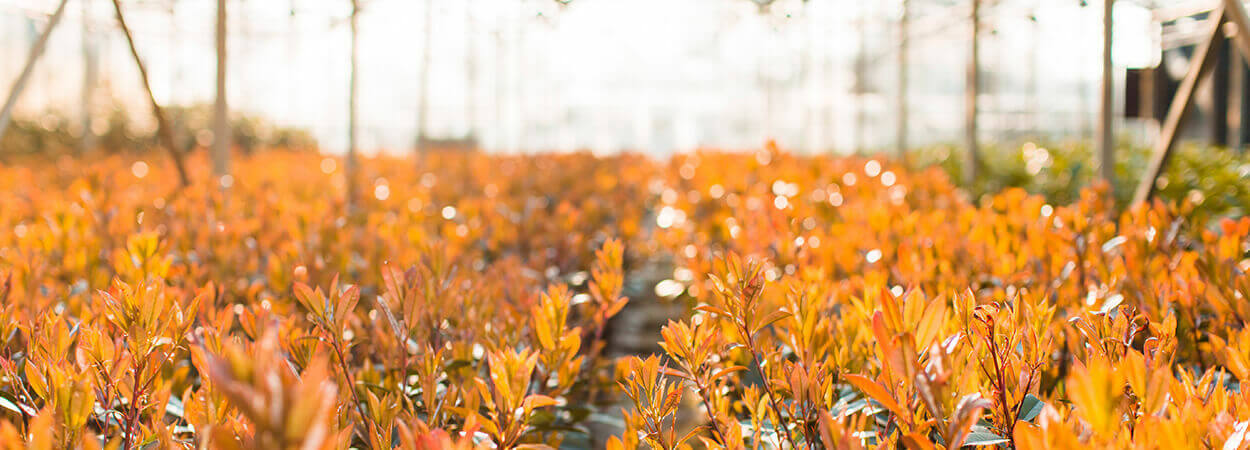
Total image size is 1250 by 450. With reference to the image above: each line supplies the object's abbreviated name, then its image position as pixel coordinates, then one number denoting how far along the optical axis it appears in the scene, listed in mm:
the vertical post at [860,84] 12930
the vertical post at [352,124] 4816
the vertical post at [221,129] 4297
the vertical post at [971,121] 5648
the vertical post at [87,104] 8951
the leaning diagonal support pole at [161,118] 3880
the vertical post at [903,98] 8438
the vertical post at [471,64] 7488
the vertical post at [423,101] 6948
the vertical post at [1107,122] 3766
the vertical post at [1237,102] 9389
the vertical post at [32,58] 3539
